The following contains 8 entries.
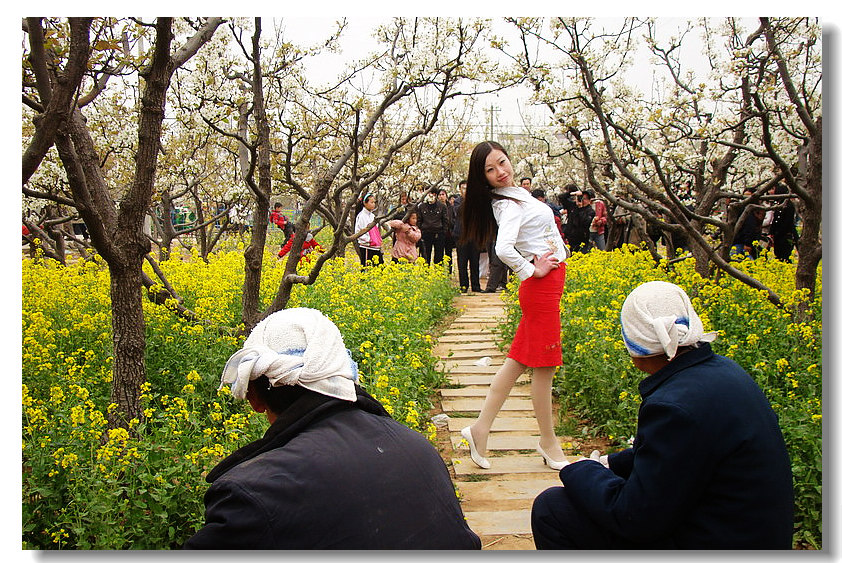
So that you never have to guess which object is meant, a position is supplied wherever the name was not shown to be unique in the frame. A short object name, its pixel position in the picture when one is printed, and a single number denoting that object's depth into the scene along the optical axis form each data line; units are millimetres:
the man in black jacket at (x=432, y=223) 11867
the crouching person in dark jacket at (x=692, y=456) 1937
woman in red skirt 3713
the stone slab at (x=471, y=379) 5672
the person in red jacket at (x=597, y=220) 11492
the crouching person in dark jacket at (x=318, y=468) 1646
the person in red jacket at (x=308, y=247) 9166
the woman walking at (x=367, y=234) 10406
